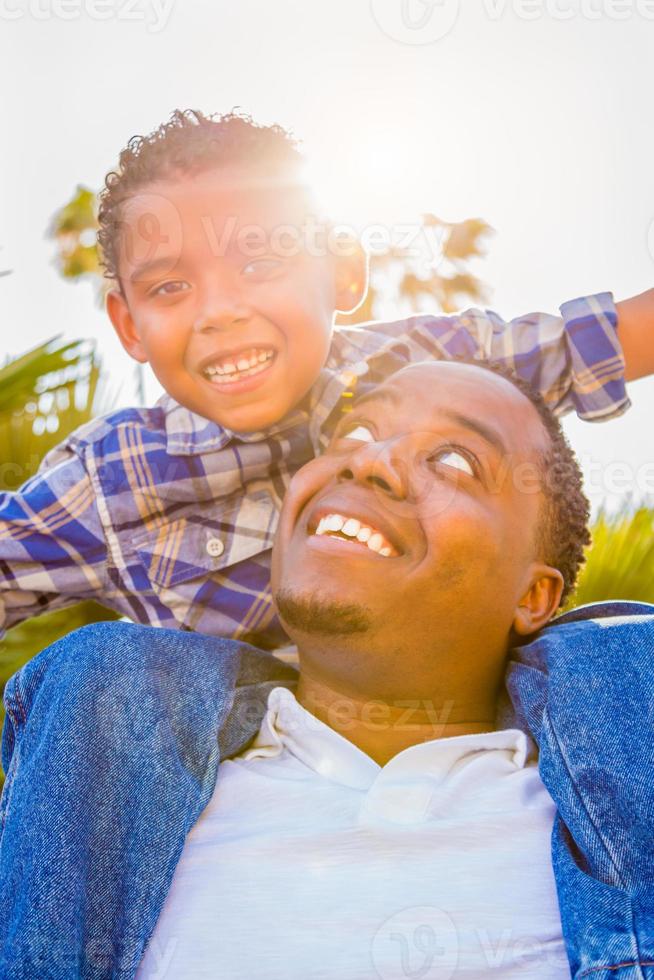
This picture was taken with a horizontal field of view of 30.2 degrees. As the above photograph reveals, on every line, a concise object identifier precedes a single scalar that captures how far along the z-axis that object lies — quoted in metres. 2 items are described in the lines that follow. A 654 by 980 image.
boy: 0.74
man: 0.55
